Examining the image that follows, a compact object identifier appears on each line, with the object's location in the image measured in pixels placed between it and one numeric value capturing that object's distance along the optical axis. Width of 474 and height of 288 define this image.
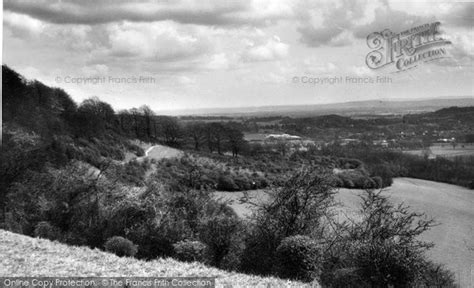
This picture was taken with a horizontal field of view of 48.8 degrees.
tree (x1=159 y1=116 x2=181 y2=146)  31.67
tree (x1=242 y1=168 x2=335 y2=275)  14.60
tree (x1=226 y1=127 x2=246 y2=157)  27.27
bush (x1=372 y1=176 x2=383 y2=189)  20.81
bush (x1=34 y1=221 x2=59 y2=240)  15.61
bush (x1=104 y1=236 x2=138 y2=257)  13.77
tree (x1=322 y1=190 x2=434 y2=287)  11.49
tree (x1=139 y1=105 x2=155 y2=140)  32.69
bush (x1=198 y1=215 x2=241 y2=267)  14.45
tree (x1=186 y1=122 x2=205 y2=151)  29.56
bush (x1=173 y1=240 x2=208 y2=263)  13.50
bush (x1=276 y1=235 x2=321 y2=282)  12.67
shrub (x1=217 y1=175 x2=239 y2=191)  23.38
